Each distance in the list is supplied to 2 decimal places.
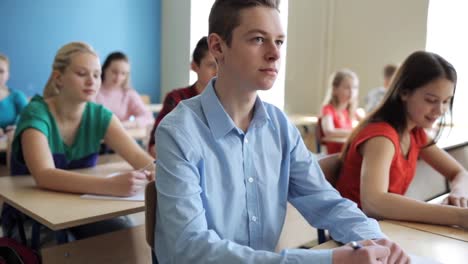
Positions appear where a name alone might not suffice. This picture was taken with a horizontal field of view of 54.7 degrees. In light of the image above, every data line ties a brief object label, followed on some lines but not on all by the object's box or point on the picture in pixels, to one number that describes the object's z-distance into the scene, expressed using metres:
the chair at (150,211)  1.16
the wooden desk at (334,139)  3.76
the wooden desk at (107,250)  1.51
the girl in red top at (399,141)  1.43
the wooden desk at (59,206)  1.39
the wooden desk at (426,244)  1.14
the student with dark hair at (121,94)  4.03
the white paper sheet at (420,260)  1.06
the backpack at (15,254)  1.49
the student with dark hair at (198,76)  2.33
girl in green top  1.67
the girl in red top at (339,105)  3.99
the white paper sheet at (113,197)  1.61
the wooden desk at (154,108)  5.51
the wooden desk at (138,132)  3.53
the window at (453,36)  4.56
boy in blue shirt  0.97
